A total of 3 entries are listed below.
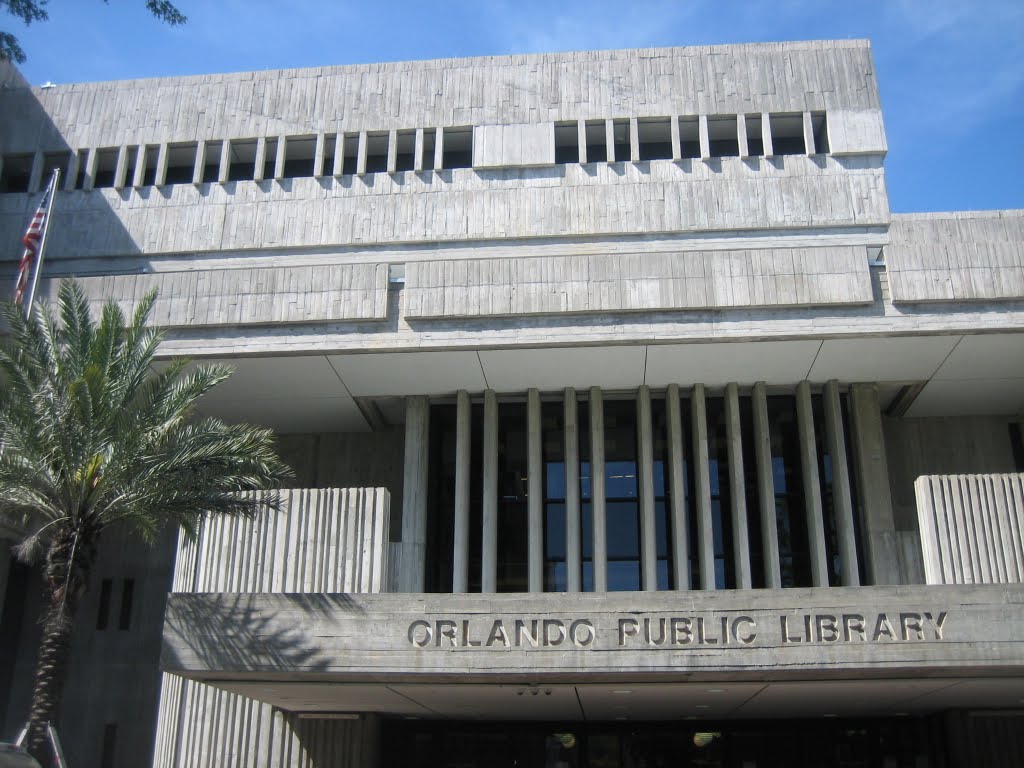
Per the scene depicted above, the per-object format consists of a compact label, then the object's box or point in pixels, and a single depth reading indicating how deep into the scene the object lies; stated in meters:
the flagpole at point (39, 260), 17.72
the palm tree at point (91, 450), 14.02
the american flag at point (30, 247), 18.77
